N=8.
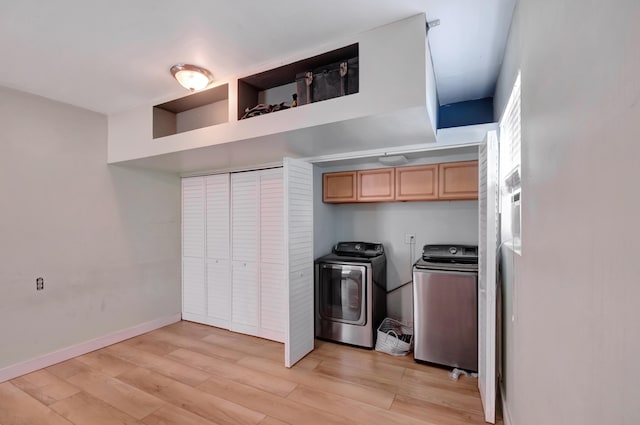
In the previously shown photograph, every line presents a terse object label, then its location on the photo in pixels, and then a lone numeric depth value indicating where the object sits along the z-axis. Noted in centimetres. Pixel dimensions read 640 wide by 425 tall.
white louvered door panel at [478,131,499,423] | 186
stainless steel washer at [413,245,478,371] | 251
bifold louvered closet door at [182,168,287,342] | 329
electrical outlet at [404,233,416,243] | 332
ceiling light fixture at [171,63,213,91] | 214
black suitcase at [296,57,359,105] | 194
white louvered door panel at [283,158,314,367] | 269
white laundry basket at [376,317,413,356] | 287
